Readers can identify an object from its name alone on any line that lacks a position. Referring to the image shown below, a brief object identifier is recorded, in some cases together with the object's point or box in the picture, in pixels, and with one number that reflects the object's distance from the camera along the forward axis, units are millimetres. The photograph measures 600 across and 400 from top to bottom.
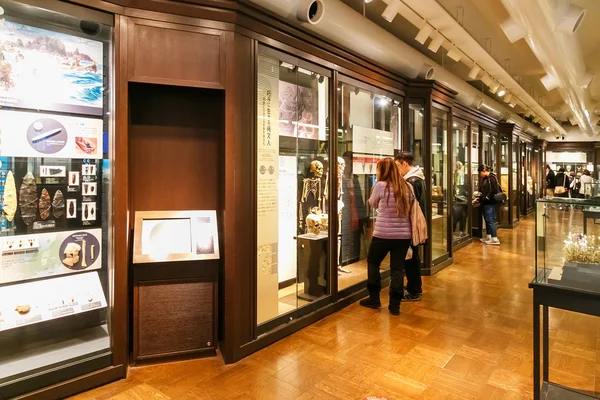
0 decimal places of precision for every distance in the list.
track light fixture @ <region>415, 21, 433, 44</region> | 3753
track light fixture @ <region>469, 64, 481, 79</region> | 5047
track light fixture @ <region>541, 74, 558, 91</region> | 5707
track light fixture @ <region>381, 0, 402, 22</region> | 3275
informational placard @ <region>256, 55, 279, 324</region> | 3160
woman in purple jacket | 3705
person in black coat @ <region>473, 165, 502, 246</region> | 7754
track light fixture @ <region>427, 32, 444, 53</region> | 4014
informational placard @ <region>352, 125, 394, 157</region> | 4523
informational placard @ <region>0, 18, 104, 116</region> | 2420
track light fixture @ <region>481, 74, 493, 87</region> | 5558
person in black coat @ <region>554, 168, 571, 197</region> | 14619
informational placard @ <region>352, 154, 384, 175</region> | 4602
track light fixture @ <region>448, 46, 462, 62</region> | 4420
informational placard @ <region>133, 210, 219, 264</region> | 2770
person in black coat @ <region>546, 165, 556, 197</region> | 15188
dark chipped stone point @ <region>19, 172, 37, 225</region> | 2557
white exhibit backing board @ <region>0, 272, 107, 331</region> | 2479
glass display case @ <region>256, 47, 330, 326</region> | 3215
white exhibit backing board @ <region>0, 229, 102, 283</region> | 2514
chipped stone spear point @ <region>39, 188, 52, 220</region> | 2625
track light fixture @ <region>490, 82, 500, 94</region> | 5923
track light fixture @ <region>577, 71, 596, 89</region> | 5986
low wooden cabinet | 2779
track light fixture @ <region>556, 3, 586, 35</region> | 3591
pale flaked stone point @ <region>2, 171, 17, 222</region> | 2484
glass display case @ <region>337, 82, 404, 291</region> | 4337
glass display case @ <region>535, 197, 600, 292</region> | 2166
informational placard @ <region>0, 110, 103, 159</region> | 2381
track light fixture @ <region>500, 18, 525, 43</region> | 3625
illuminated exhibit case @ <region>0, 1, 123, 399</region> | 2424
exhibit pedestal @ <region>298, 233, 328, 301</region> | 3771
